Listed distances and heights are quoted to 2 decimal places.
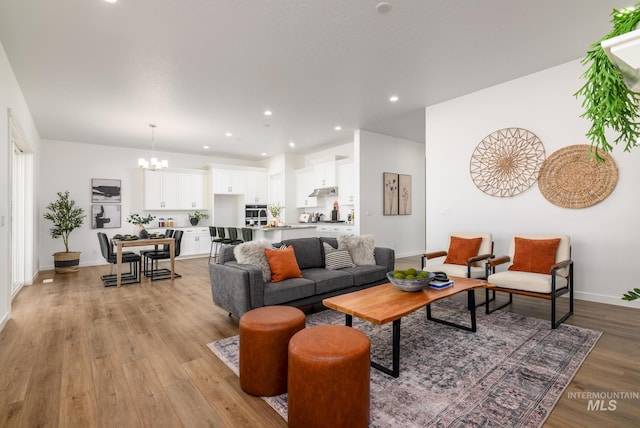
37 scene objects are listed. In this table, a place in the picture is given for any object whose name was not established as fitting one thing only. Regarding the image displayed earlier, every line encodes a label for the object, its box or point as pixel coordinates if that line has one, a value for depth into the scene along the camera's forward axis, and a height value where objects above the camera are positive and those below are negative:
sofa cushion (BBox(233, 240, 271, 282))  3.38 -0.46
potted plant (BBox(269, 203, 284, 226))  6.90 +0.10
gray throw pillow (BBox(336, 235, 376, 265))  4.32 -0.47
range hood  8.07 +0.59
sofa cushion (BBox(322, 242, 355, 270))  4.07 -0.58
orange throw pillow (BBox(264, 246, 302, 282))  3.46 -0.57
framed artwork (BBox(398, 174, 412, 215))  7.61 +0.48
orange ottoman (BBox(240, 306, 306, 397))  2.05 -0.93
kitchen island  6.51 -0.39
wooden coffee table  2.25 -0.70
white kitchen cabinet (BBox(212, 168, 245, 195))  8.87 +0.95
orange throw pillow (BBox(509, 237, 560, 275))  3.56 -0.49
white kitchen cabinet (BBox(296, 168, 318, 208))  8.75 +0.77
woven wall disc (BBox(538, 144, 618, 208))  3.75 +0.44
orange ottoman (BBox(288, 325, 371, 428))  1.61 -0.89
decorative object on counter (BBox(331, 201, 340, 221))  7.94 +0.02
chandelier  6.30 +1.06
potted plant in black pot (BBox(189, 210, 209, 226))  8.70 -0.12
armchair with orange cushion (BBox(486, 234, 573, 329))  3.18 -0.64
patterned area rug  1.86 -1.17
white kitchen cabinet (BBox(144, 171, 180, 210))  8.12 +0.64
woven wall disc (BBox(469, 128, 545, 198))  4.32 +0.75
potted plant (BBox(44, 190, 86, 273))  6.39 -0.18
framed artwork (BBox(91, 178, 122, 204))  7.56 +0.59
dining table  5.19 -0.51
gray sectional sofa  3.09 -0.74
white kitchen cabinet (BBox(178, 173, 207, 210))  8.66 +0.65
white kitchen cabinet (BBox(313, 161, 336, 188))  7.96 +1.05
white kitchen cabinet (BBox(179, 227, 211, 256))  8.32 -0.73
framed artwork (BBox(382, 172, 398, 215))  7.23 +0.49
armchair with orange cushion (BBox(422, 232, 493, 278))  3.95 -0.54
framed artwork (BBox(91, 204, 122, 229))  7.56 -0.04
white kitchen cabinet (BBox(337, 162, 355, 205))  7.61 +0.75
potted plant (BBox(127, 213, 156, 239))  5.86 -0.31
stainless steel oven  9.55 -0.03
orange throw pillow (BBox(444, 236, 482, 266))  4.20 -0.50
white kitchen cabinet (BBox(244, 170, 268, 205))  9.46 +0.82
